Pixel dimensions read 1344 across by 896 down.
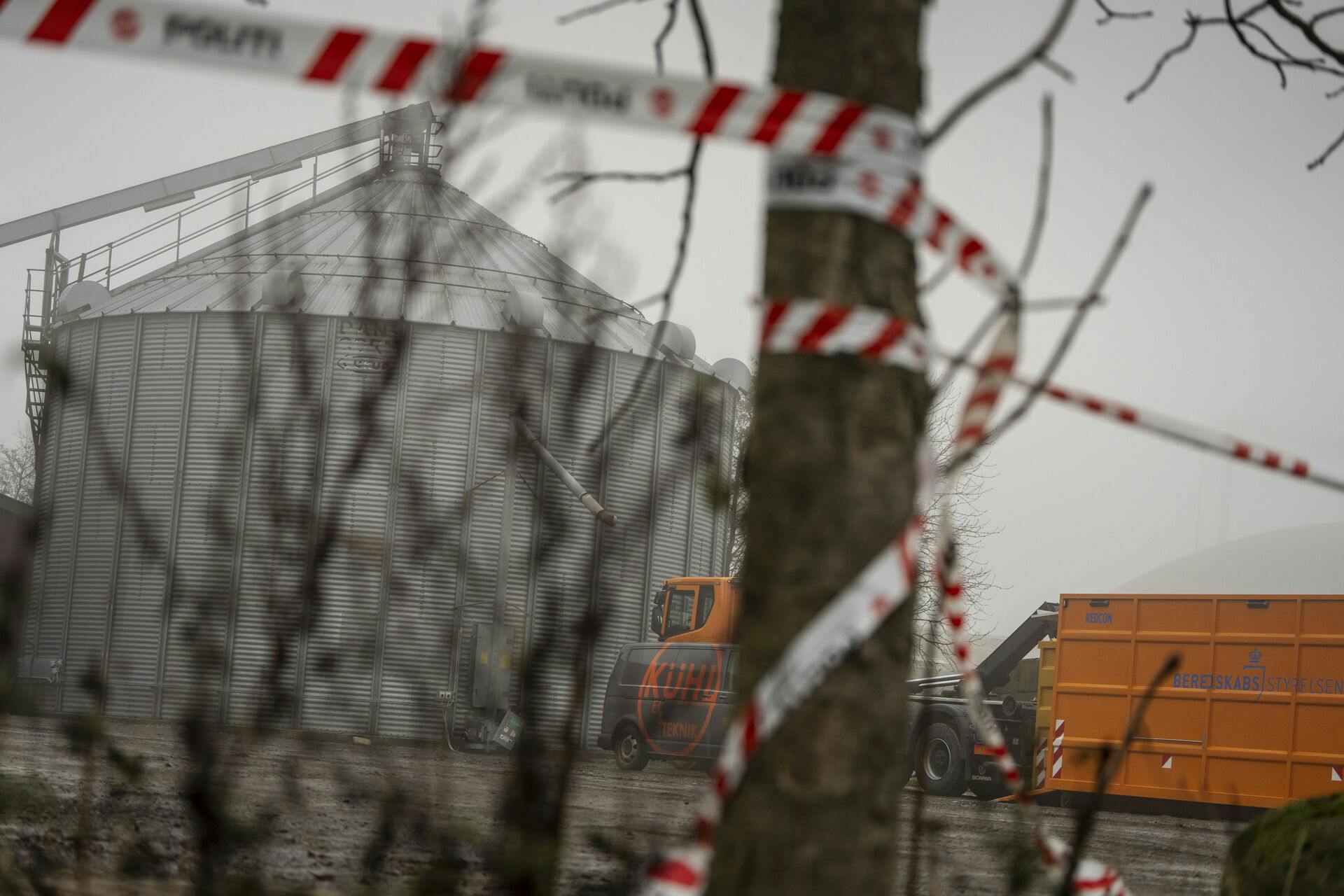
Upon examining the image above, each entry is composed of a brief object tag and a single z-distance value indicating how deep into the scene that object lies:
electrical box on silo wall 21.25
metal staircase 31.45
